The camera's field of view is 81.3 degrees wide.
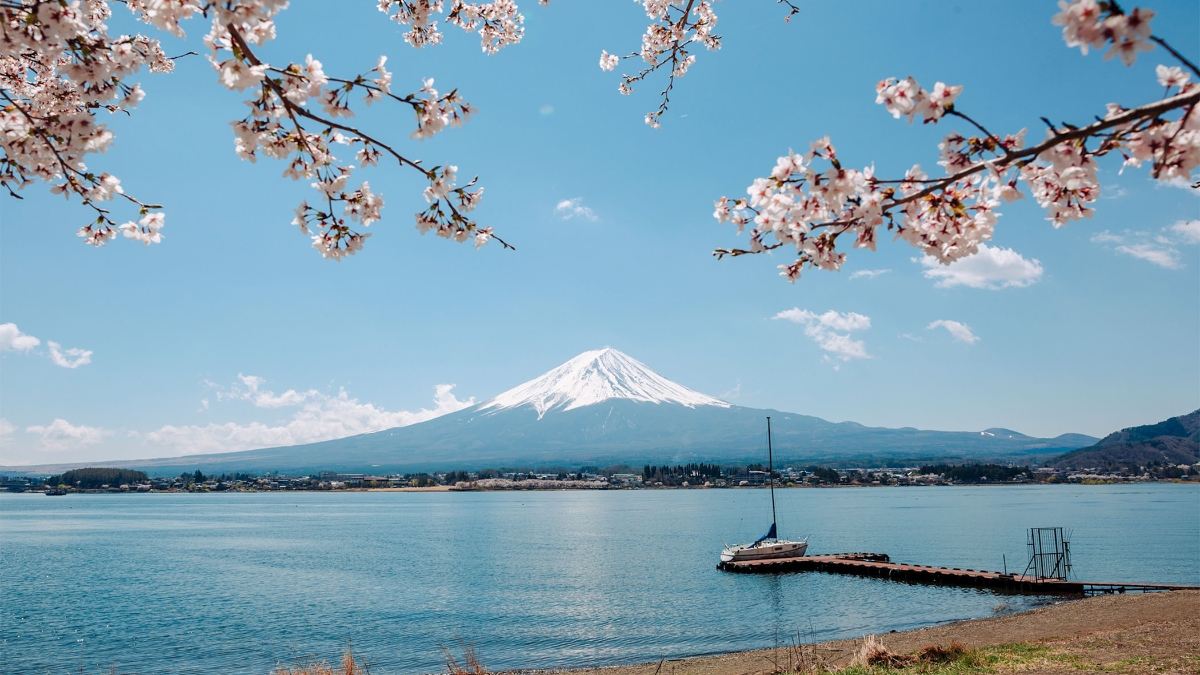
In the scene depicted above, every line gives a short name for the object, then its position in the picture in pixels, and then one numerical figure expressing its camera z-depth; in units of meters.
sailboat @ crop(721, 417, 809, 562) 34.53
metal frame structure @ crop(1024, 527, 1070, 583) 26.27
